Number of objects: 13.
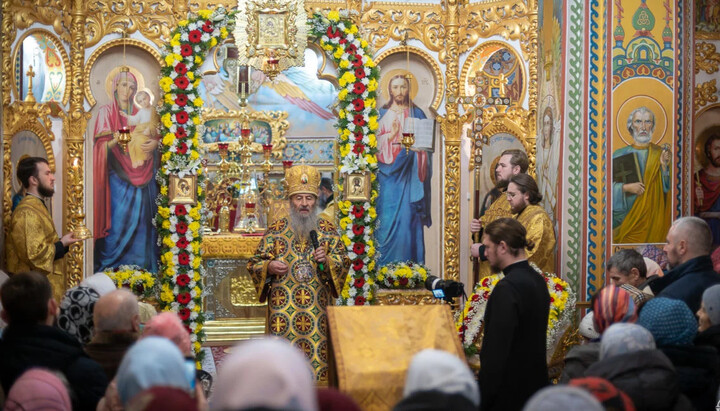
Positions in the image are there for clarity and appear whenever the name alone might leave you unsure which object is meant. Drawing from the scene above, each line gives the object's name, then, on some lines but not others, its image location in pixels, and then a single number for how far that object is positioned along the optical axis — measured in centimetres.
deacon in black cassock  505
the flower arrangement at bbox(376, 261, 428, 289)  1130
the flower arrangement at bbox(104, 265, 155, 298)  1073
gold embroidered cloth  456
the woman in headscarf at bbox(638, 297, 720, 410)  455
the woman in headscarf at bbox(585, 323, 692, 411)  400
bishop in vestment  805
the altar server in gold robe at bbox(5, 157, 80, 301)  882
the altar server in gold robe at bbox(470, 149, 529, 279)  906
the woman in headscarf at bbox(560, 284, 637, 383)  459
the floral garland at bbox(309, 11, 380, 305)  1078
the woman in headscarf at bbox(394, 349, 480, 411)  334
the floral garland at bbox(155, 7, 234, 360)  1050
